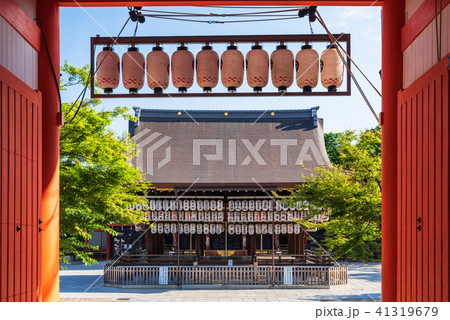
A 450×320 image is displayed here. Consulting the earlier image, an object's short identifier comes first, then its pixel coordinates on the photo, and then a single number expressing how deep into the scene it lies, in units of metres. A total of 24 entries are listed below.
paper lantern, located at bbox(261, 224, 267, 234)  16.64
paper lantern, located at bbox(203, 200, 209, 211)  16.38
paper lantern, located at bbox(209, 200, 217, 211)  16.38
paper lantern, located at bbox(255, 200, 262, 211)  16.22
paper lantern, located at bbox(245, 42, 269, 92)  5.77
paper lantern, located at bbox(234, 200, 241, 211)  16.38
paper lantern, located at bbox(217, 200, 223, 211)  16.28
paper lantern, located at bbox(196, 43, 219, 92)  5.79
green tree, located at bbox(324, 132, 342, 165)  33.68
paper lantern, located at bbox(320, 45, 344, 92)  5.71
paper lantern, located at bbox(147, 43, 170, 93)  5.87
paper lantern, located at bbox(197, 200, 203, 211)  16.39
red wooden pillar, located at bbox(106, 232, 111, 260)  26.44
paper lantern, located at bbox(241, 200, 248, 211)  16.34
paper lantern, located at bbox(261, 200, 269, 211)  16.20
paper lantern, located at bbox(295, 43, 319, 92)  5.73
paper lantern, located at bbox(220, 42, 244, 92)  5.80
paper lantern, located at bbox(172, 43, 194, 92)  5.82
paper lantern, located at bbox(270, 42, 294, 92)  5.73
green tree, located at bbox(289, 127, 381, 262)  9.95
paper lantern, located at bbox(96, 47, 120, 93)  5.88
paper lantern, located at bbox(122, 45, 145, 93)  5.85
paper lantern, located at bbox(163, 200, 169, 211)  16.22
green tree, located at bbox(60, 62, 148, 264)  8.72
